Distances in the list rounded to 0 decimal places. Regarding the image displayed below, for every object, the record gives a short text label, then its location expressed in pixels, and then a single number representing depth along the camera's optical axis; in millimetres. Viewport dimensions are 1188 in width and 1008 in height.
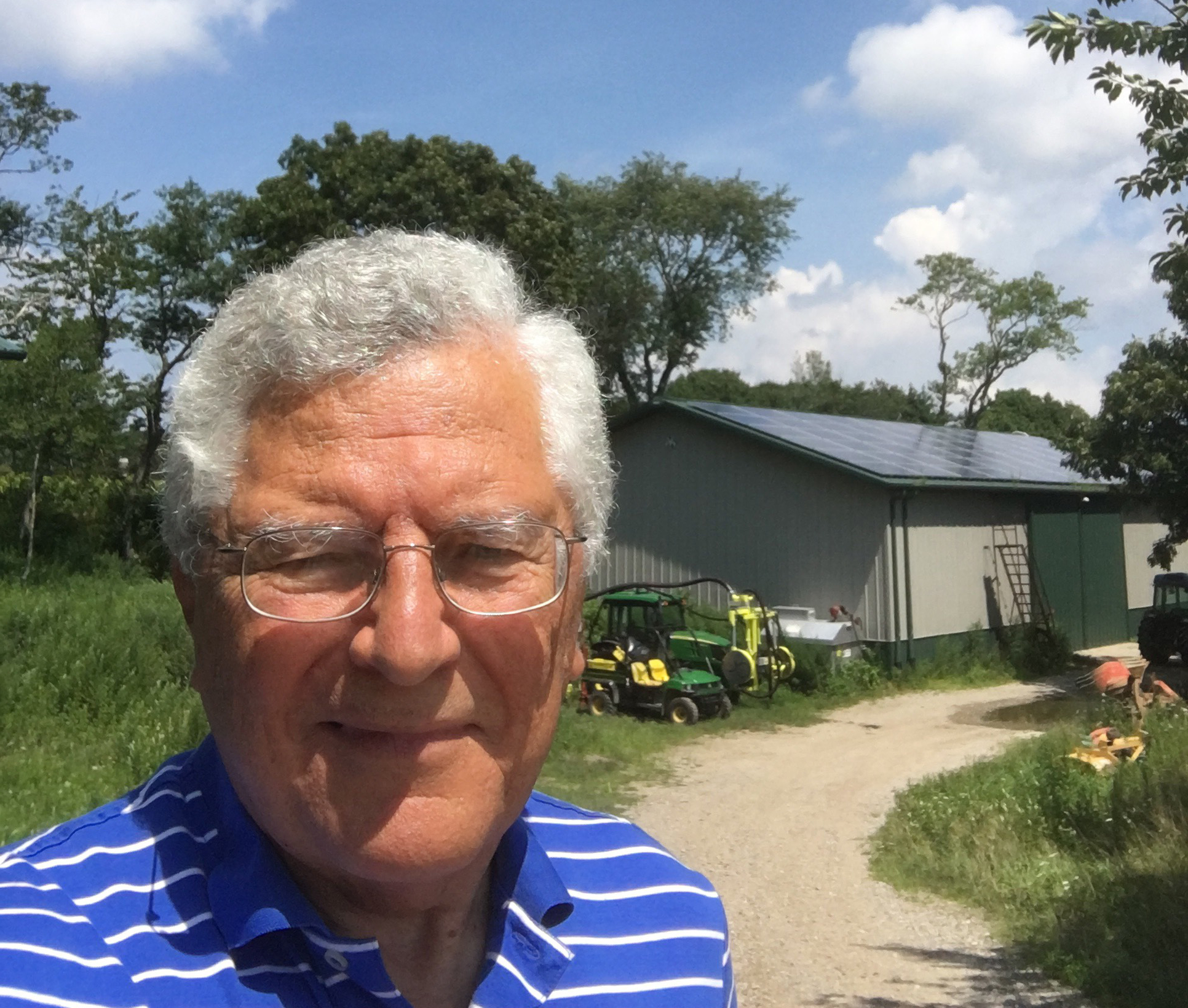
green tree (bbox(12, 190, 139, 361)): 24141
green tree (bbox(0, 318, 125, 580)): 18297
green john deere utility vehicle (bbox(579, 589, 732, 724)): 14109
